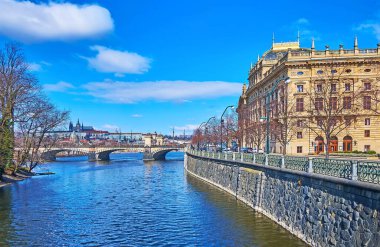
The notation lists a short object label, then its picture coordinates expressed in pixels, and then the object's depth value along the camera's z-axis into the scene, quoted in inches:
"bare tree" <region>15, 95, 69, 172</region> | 1899.4
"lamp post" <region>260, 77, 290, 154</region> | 1043.7
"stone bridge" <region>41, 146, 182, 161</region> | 4936.3
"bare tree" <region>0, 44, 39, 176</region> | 1675.7
